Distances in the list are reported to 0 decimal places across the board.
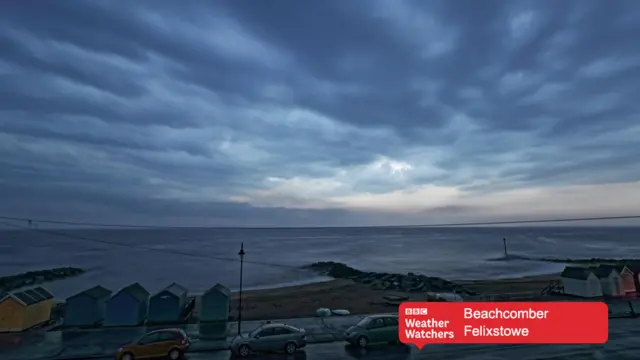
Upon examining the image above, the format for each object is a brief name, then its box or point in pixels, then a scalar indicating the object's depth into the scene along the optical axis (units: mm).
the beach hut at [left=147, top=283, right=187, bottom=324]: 27078
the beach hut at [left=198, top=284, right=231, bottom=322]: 26516
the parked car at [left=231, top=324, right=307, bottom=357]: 18391
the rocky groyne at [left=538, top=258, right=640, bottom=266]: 87619
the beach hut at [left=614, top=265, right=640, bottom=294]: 35844
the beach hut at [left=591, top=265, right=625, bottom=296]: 34969
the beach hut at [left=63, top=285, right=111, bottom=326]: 26141
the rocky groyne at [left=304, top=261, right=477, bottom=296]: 47031
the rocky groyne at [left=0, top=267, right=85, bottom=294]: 59981
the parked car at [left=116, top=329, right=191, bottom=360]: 17531
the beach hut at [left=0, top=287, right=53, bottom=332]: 24125
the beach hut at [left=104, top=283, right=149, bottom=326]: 26141
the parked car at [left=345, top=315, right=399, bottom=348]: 19562
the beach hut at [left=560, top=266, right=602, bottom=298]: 34500
